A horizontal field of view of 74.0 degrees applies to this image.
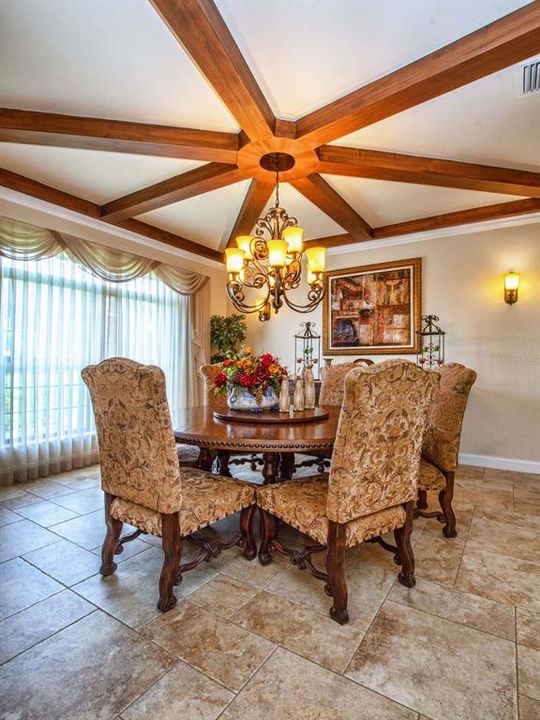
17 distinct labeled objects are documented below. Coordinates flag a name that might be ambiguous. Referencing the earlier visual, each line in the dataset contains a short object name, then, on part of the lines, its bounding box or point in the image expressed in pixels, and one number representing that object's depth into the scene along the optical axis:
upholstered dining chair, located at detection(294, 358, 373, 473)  3.29
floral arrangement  2.43
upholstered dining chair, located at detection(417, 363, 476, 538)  2.26
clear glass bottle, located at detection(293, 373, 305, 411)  2.61
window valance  3.23
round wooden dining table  1.78
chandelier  2.66
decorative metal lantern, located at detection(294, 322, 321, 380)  5.02
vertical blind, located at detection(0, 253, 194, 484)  3.25
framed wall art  4.39
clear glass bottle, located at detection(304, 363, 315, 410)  2.63
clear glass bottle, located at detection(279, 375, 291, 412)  2.44
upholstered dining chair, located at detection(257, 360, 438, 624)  1.49
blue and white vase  2.52
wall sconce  3.77
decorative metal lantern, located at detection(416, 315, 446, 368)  4.17
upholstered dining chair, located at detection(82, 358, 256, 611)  1.59
